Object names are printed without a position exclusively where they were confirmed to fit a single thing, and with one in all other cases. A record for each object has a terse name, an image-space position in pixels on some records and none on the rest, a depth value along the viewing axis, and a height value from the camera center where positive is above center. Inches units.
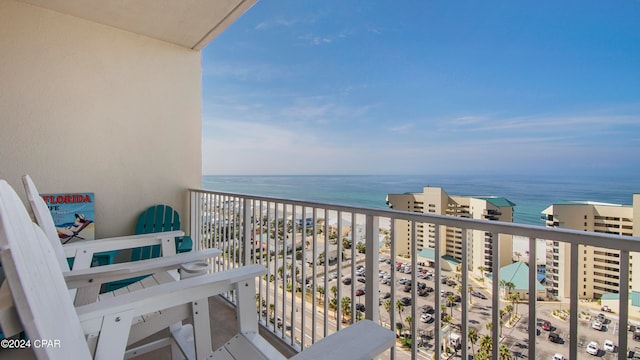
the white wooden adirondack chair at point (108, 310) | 22.0 -16.8
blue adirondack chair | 122.1 -21.4
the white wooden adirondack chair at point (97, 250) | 58.4 -18.1
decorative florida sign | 110.5 -15.0
